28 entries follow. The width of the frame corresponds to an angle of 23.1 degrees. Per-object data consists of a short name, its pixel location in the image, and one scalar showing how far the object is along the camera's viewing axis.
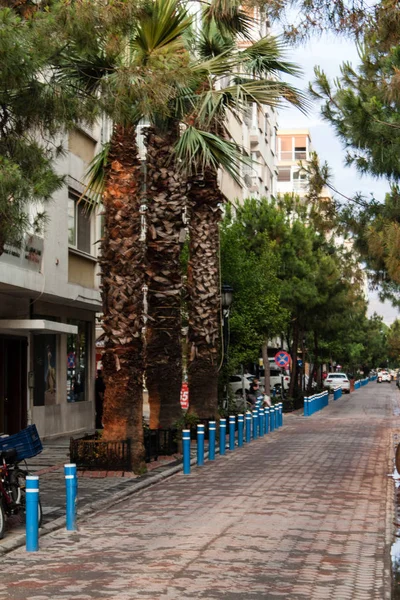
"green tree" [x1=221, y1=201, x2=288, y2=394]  31.78
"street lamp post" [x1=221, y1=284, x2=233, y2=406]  25.17
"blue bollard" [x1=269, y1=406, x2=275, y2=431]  30.57
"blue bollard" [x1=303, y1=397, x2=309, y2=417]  40.37
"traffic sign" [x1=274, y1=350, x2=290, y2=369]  41.47
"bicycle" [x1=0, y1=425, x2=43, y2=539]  10.93
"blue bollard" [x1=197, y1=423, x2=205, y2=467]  18.86
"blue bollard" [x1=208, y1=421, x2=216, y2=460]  20.17
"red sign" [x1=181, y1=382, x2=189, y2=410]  29.02
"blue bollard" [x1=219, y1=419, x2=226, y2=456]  21.19
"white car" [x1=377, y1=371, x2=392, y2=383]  137.46
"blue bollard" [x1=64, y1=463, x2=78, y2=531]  11.26
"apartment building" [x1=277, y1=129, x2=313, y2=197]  114.01
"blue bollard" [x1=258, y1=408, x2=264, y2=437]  27.64
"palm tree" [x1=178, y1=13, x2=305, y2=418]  22.64
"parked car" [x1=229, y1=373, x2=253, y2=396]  52.84
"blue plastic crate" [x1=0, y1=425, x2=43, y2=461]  11.42
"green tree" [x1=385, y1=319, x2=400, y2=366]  91.56
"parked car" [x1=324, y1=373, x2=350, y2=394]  75.94
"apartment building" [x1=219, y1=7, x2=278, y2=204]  57.50
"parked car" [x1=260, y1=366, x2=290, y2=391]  62.12
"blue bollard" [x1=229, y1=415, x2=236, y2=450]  22.53
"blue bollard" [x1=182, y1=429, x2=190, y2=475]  16.97
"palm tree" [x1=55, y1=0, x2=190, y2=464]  16.48
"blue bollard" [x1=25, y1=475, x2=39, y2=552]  9.95
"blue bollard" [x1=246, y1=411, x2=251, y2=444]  25.56
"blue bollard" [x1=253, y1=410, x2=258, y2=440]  26.88
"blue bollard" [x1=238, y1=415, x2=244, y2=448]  23.77
